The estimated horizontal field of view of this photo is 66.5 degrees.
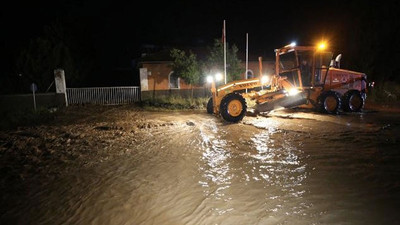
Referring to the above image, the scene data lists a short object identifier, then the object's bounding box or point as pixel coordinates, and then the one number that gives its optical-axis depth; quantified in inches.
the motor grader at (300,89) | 502.3
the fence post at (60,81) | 752.3
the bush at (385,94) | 732.8
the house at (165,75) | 864.3
